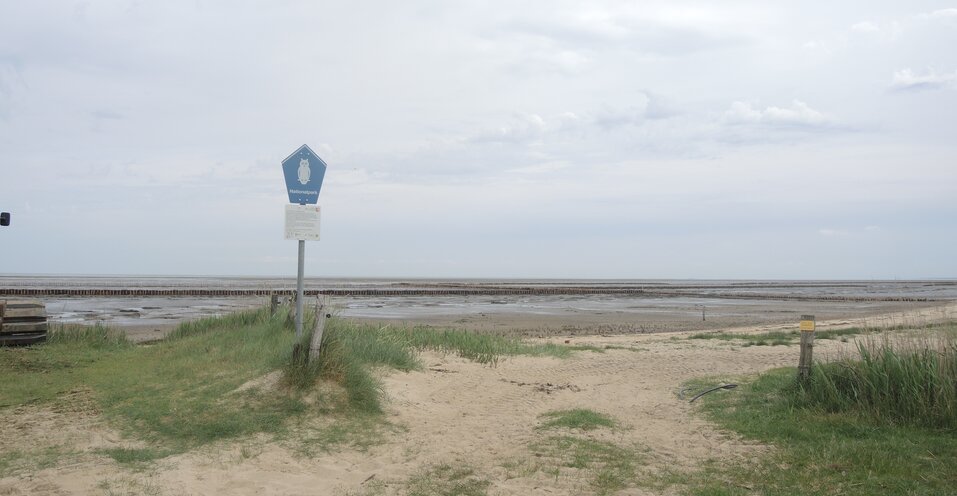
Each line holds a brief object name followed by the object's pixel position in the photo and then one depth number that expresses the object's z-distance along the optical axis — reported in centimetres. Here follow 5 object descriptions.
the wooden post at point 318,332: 834
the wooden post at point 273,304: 1348
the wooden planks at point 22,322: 1279
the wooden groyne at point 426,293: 4775
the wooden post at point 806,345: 817
